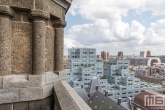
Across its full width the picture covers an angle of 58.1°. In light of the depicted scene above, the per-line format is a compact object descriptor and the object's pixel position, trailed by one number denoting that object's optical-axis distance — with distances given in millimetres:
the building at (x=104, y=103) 20706
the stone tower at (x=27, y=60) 2750
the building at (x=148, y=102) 32000
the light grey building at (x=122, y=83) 45750
